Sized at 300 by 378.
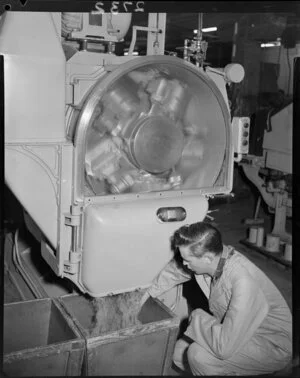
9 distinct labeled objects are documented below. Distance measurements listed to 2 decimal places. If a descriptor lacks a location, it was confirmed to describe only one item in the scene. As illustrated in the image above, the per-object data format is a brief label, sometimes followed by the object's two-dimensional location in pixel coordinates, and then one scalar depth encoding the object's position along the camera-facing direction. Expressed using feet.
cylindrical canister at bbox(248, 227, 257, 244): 18.17
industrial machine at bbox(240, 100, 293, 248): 17.02
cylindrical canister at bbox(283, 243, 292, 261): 16.25
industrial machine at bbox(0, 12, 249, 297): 7.22
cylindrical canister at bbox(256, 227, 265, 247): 17.87
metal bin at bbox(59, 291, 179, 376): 7.87
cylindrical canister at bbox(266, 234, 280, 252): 17.30
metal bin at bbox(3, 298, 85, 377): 7.20
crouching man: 7.81
